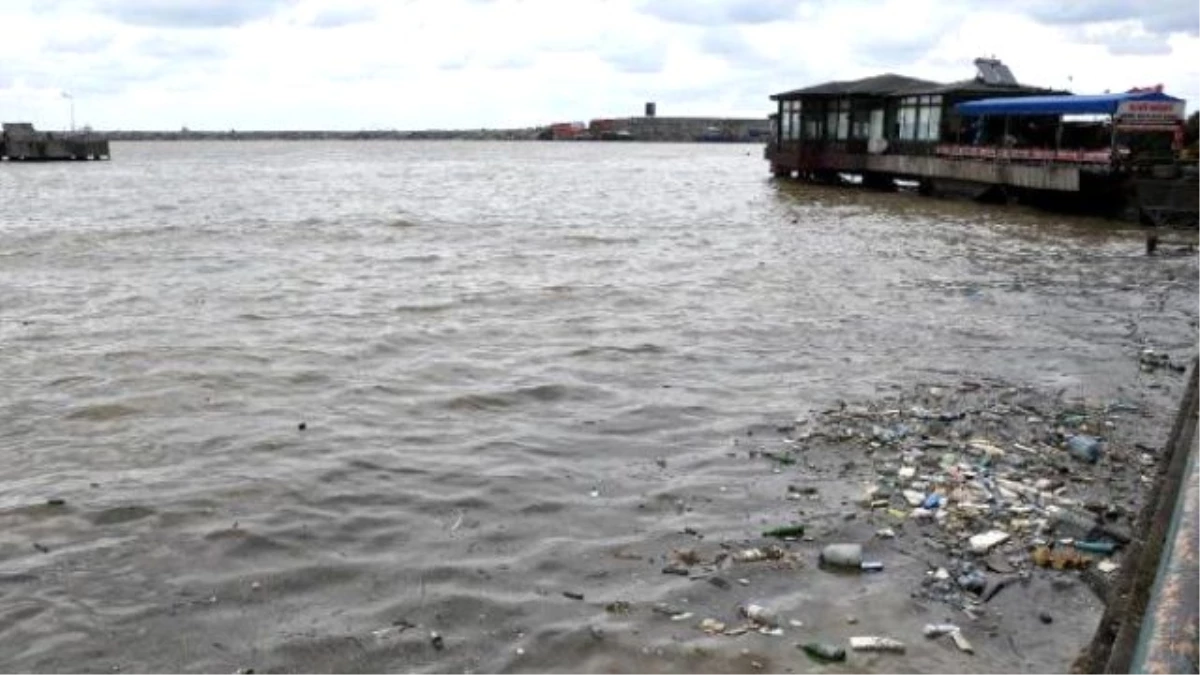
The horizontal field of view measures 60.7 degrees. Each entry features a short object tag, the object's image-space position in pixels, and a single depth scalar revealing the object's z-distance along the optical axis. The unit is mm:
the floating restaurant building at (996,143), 39062
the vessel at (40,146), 111938
